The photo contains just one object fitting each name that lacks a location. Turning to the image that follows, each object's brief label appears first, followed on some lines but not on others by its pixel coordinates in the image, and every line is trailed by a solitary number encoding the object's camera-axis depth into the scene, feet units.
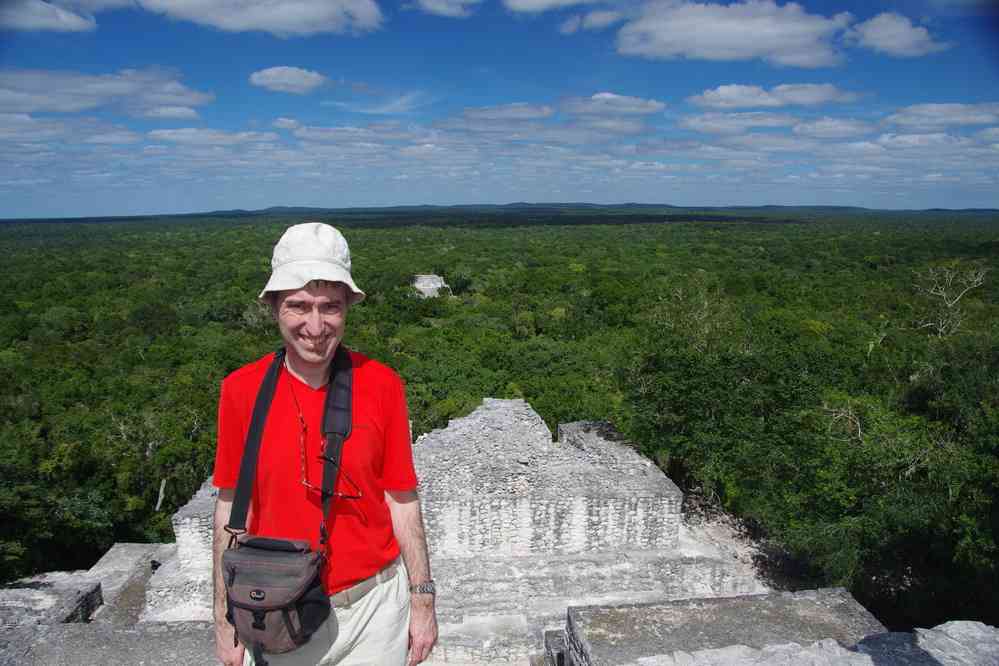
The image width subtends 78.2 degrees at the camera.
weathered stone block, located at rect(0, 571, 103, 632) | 23.49
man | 7.15
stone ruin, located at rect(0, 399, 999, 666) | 25.89
